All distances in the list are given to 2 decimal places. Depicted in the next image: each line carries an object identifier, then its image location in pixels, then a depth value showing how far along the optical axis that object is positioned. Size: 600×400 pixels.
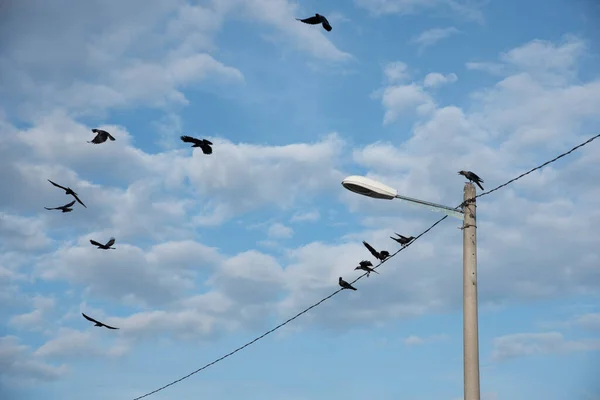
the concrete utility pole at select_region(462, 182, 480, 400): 9.14
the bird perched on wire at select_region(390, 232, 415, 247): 12.72
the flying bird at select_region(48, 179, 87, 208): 15.35
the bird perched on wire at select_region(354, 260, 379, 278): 13.81
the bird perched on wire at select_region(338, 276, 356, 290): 15.23
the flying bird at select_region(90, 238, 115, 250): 16.28
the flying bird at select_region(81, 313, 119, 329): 14.90
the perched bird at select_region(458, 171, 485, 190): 10.90
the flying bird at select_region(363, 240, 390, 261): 13.39
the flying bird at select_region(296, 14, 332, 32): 13.79
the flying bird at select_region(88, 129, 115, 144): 15.74
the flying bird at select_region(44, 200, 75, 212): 16.05
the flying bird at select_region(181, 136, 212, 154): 14.87
